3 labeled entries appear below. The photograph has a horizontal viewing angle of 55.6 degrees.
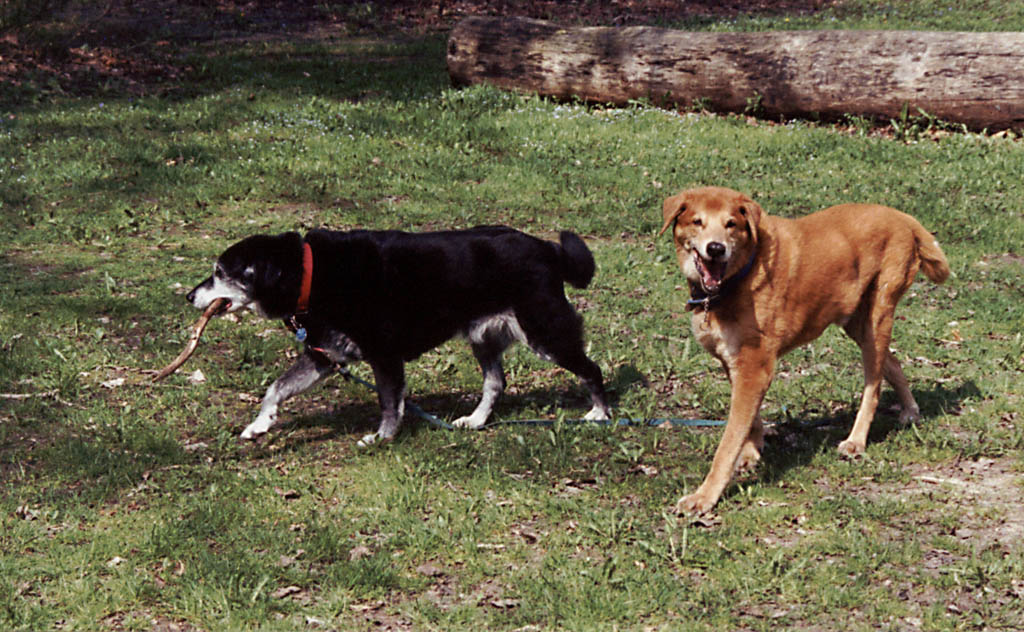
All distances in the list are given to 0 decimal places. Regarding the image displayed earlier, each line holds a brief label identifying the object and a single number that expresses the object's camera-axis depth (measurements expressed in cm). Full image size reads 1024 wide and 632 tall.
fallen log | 1274
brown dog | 530
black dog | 633
